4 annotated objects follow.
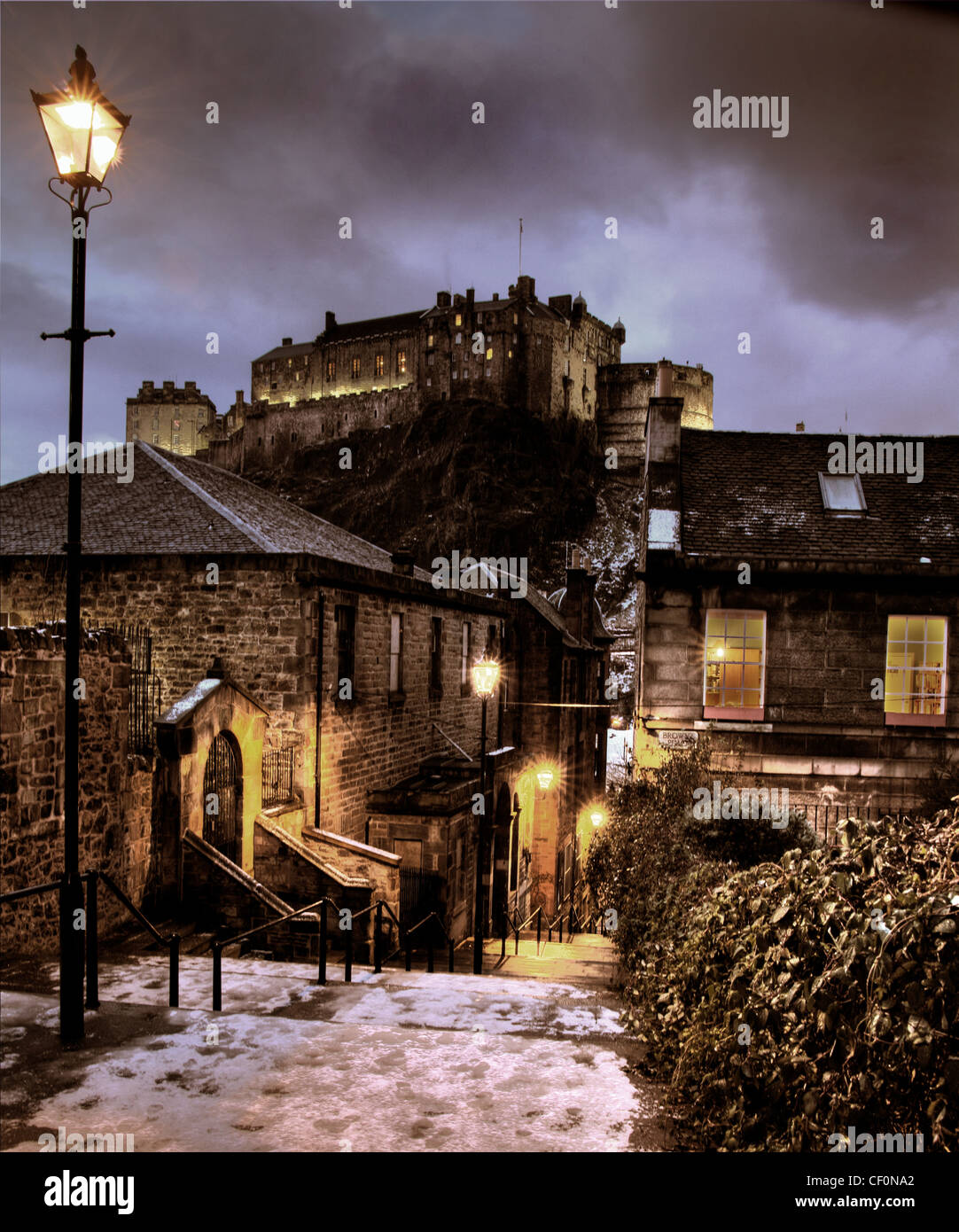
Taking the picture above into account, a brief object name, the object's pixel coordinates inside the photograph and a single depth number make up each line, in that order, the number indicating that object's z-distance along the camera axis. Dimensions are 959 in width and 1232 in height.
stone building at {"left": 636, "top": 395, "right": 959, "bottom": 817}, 13.75
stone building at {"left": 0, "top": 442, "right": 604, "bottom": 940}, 11.80
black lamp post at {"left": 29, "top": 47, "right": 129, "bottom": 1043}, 5.52
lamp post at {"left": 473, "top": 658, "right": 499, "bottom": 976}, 12.53
